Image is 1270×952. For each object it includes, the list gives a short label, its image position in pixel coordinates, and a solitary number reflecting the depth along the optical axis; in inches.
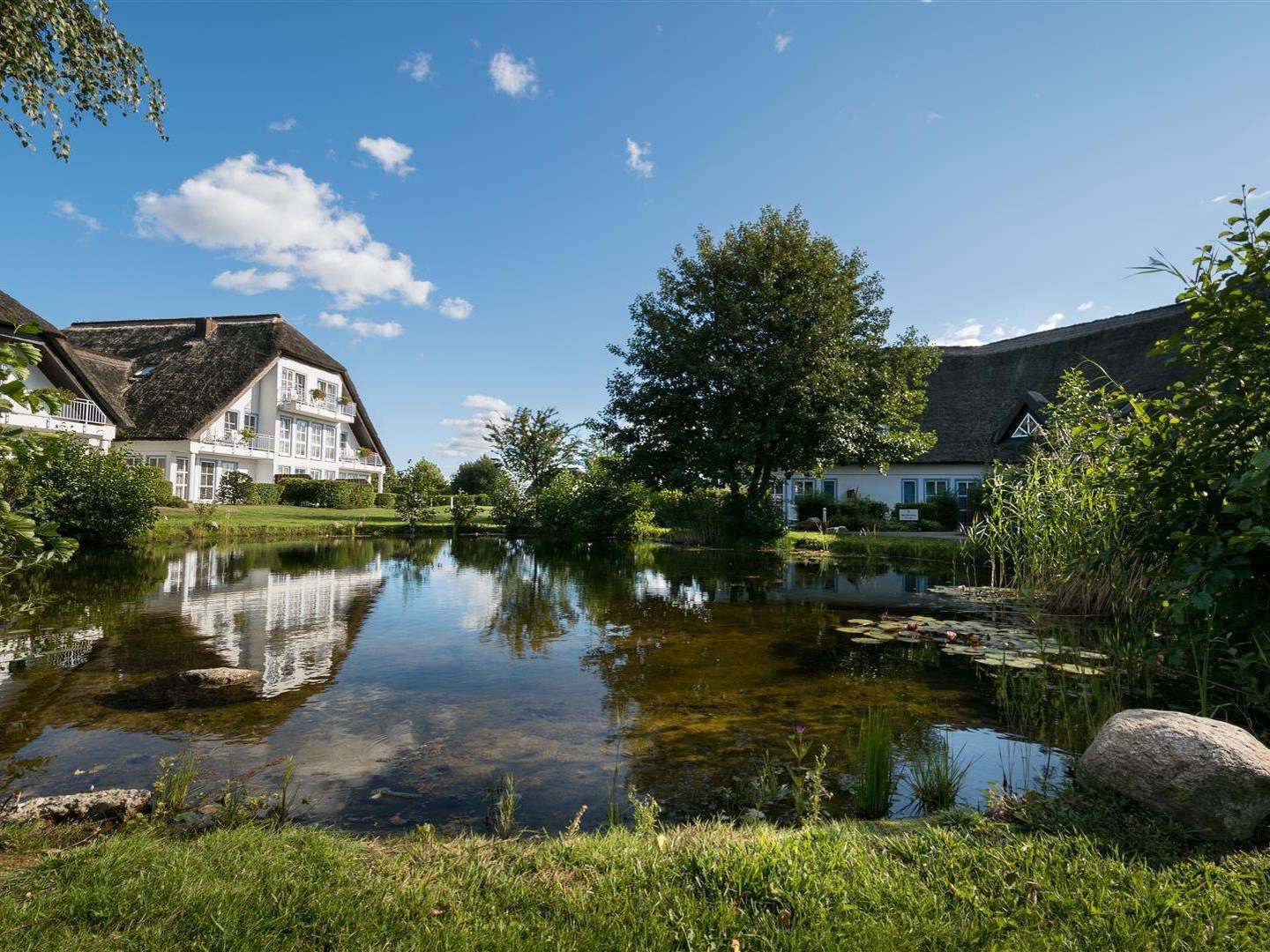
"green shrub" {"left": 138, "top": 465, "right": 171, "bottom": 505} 814.5
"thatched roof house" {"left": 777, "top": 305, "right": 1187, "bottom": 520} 1141.7
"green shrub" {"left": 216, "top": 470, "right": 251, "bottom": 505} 1330.0
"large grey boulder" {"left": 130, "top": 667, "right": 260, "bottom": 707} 246.4
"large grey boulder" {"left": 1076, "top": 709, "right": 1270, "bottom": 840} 130.7
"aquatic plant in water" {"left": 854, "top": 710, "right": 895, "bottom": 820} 164.9
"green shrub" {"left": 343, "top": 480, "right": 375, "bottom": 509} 1505.9
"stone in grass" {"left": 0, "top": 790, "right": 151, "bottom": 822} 147.9
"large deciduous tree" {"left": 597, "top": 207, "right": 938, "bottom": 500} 901.2
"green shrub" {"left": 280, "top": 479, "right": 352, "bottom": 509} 1440.7
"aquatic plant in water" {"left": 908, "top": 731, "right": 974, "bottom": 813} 169.5
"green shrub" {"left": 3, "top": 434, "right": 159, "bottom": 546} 754.2
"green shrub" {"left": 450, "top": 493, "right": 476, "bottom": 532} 1195.9
